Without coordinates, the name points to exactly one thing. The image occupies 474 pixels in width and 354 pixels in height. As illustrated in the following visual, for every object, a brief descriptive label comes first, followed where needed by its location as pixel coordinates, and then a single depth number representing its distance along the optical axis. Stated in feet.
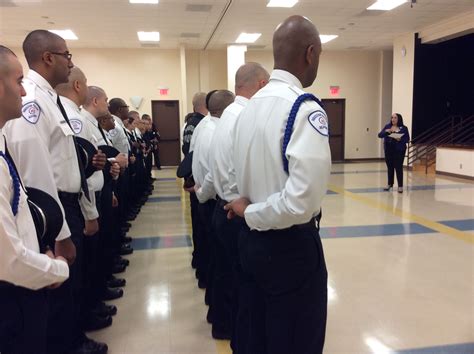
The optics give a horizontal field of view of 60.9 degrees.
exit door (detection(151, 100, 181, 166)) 46.21
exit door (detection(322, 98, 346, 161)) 48.83
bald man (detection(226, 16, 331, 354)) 4.62
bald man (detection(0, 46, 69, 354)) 3.97
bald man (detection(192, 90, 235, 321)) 9.34
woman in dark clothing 25.50
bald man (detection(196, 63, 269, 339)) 7.38
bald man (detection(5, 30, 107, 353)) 5.82
